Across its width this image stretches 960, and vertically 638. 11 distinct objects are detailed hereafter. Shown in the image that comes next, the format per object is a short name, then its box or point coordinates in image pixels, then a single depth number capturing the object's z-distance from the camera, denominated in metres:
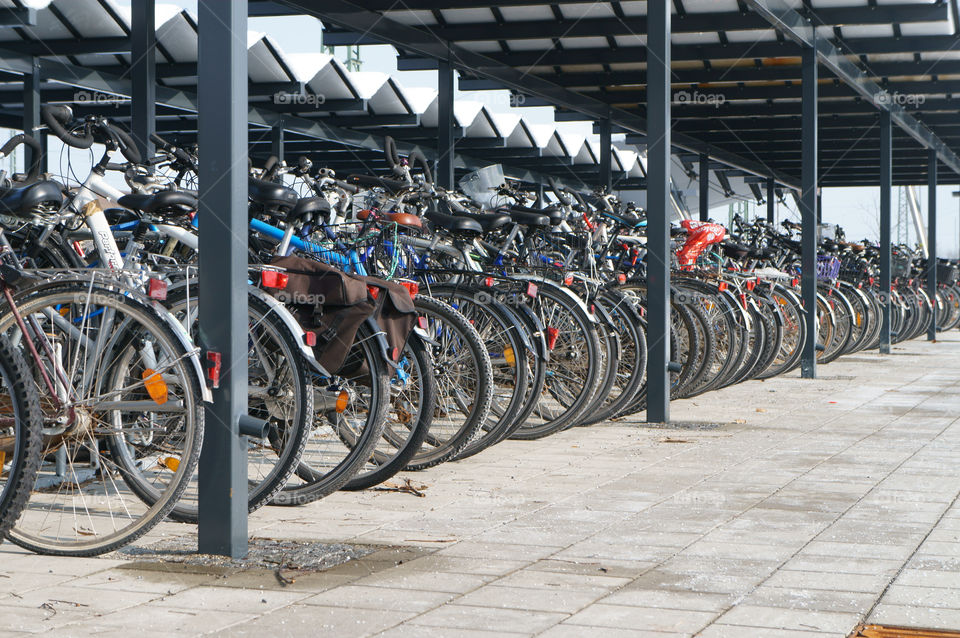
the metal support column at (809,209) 11.14
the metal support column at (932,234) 19.08
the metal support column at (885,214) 15.42
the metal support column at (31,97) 12.02
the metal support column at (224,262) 3.66
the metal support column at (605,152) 12.79
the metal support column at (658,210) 7.48
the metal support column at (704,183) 18.66
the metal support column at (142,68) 7.91
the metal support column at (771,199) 22.38
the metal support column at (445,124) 10.53
